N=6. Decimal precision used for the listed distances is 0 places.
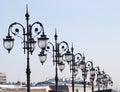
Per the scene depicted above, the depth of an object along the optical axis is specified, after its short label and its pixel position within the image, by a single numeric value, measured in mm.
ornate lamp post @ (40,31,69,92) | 27242
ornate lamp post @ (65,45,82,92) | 27688
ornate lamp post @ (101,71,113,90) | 58653
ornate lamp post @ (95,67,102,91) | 48525
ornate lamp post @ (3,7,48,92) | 21219
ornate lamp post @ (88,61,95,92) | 39281
